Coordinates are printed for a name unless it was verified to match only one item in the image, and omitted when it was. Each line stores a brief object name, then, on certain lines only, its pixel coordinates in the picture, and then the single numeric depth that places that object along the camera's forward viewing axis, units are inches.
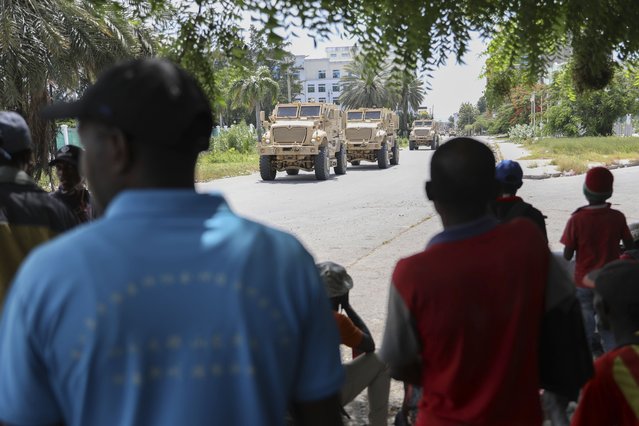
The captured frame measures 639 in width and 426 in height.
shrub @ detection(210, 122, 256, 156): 1489.9
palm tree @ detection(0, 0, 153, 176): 552.4
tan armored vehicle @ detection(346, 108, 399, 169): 1010.1
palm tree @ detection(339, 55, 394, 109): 2751.0
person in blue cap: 151.4
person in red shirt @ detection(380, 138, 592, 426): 70.7
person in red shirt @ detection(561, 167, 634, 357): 164.4
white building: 4505.4
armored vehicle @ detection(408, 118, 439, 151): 1686.8
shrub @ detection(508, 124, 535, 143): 2017.7
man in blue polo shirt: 43.5
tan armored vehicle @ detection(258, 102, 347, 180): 799.7
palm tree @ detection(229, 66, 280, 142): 1932.8
